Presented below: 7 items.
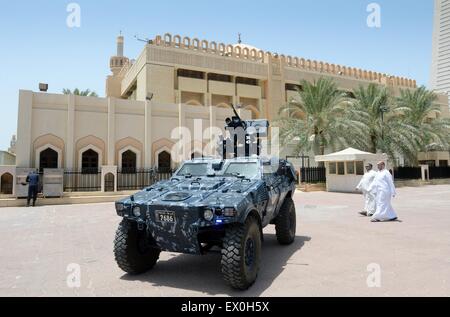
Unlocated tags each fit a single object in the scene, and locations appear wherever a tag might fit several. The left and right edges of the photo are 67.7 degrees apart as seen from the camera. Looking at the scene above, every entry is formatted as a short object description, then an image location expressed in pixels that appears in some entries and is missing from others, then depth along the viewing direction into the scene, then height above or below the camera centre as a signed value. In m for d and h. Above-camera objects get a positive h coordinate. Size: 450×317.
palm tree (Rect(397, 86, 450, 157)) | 29.47 +5.32
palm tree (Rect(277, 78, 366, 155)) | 23.41 +3.67
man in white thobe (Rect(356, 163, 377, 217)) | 10.30 -0.57
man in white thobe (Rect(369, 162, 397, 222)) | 9.38 -0.63
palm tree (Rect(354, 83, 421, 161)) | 25.58 +3.45
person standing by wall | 14.94 -0.24
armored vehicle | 4.05 -0.52
